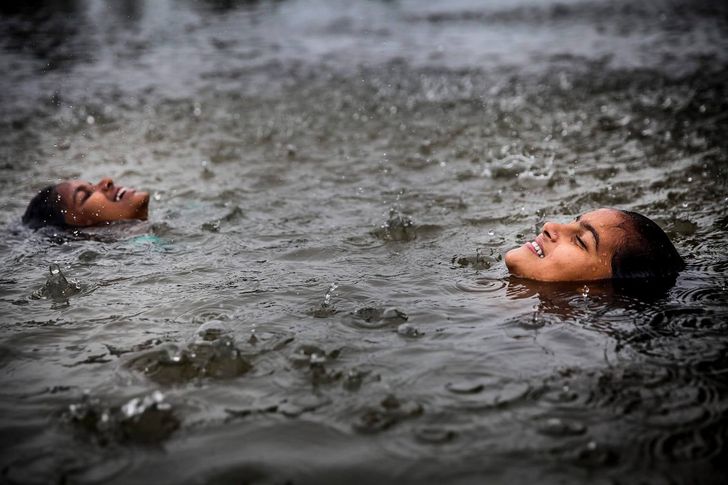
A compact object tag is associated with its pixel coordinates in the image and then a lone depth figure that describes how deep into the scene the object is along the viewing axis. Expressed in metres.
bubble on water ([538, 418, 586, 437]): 2.76
